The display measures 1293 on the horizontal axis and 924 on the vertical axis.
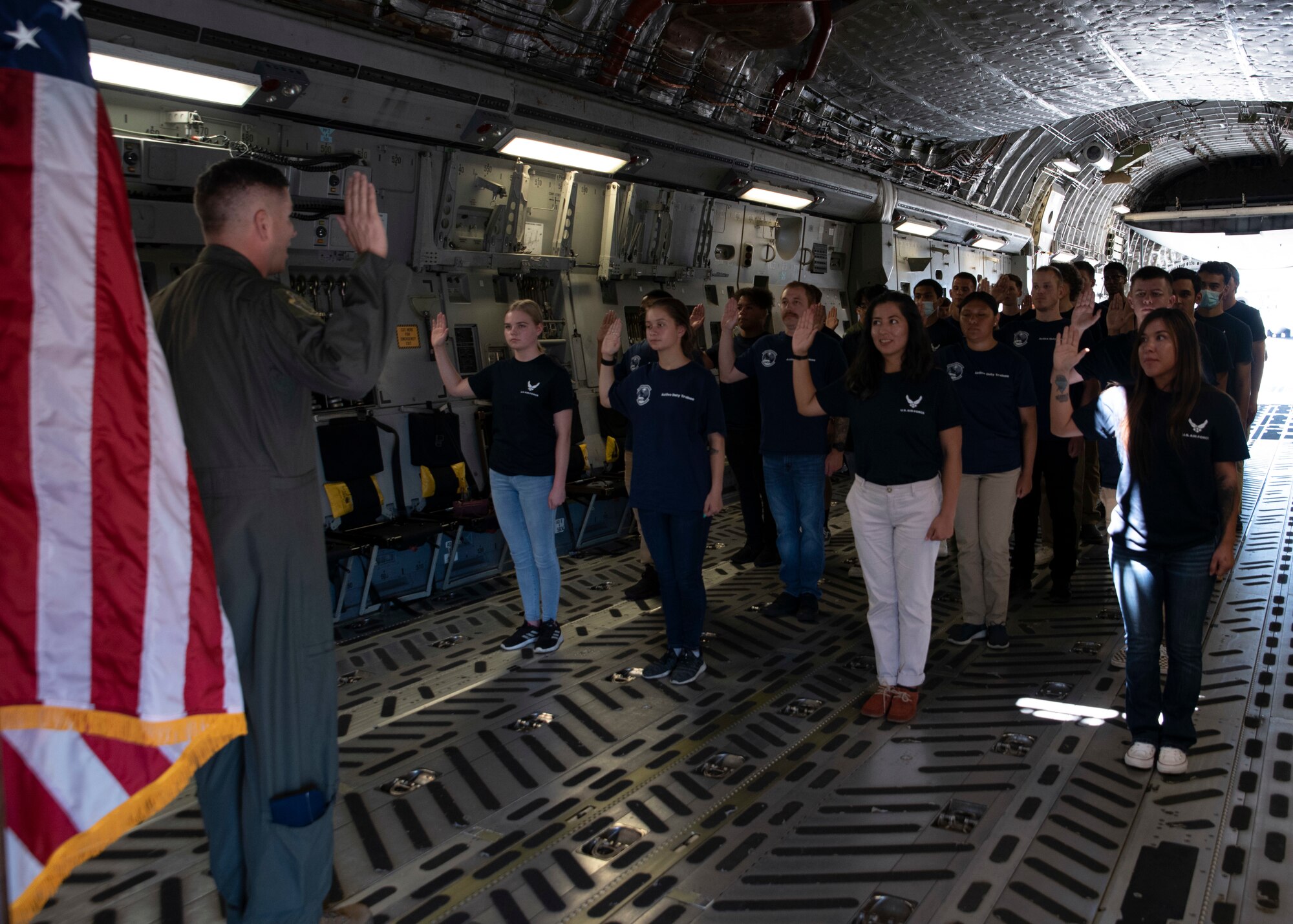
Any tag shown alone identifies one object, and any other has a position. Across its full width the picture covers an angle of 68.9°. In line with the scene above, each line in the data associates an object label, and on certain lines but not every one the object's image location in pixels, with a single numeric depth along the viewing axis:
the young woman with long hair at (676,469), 4.86
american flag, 1.92
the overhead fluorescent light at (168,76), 4.80
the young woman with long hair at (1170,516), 3.56
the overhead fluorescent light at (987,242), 16.03
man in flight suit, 2.53
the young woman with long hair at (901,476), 4.21
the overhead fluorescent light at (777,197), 10.06
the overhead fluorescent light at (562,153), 7.17
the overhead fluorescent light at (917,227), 13.24
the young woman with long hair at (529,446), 5.36
